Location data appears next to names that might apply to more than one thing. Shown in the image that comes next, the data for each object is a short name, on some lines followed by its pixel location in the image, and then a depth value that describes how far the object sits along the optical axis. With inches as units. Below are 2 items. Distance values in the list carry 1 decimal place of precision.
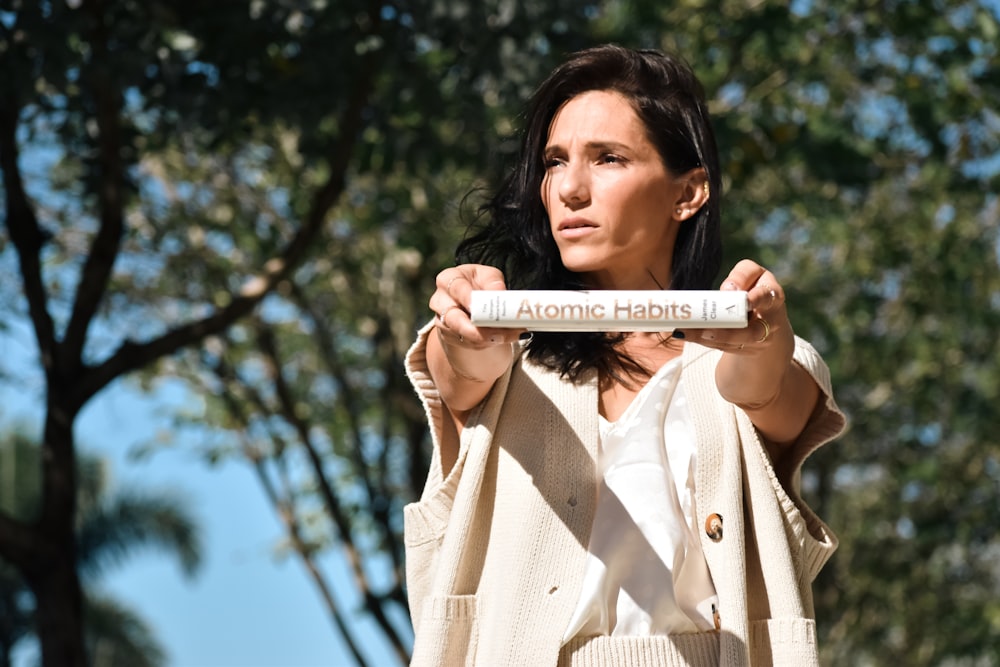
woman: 153.2
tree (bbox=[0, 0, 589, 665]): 376.5
